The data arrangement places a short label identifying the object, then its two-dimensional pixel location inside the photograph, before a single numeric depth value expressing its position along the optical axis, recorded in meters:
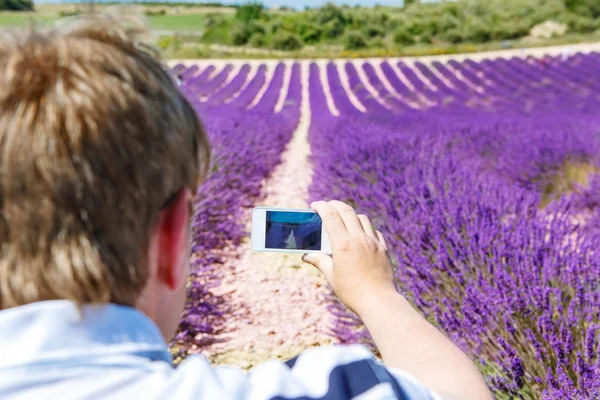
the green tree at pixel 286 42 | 30.67
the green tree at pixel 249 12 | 39.12
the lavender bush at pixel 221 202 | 2.64
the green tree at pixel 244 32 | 32.50
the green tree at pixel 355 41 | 30.91
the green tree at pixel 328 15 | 36.06
